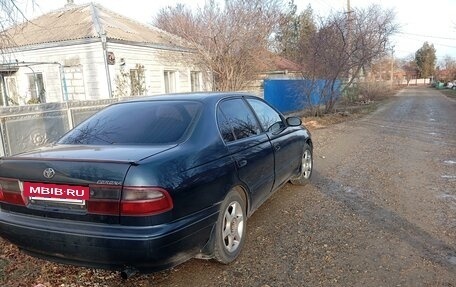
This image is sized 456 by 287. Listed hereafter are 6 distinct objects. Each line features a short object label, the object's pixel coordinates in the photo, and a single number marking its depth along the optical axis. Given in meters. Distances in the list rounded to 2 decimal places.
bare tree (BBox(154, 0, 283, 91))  14.92
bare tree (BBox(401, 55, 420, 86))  93.12
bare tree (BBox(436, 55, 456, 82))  66.67
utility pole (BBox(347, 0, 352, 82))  15.75
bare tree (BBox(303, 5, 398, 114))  15.11
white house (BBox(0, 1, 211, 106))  13.43
